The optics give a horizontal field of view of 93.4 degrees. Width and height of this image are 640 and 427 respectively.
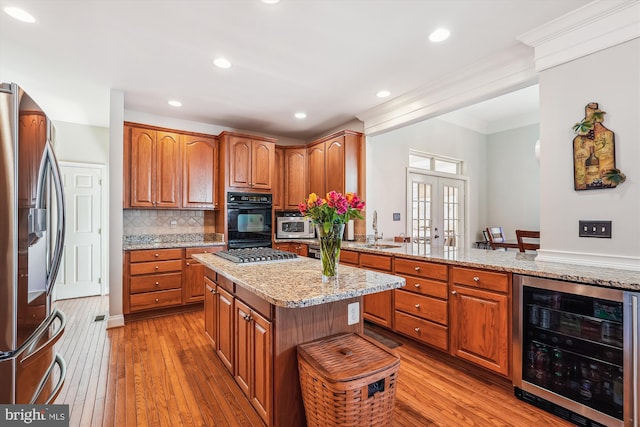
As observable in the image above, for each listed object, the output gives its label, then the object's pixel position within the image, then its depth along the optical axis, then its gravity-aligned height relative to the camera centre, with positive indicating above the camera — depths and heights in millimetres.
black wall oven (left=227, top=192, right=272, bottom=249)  4277 -92
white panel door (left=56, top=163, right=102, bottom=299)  4461 -316
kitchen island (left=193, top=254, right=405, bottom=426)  1564 -610
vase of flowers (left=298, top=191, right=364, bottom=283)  1715 -25
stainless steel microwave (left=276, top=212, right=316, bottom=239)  4816 -228
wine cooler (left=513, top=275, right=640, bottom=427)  1632 -833
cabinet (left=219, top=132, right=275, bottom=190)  4277 +782
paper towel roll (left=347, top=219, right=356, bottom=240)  4402 -267
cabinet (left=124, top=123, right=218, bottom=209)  3830 +610
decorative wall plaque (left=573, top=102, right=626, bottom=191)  1985 +408
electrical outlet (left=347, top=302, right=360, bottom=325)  1792 -595
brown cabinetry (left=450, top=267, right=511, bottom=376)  2141 -786
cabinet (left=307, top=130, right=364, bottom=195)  4246 +743
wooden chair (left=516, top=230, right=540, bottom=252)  3445 -332
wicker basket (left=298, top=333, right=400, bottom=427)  1326 -770
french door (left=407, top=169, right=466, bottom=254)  5062 +84
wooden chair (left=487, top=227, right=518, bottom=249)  4648 -435
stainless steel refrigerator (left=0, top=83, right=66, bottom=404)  1214 -159
